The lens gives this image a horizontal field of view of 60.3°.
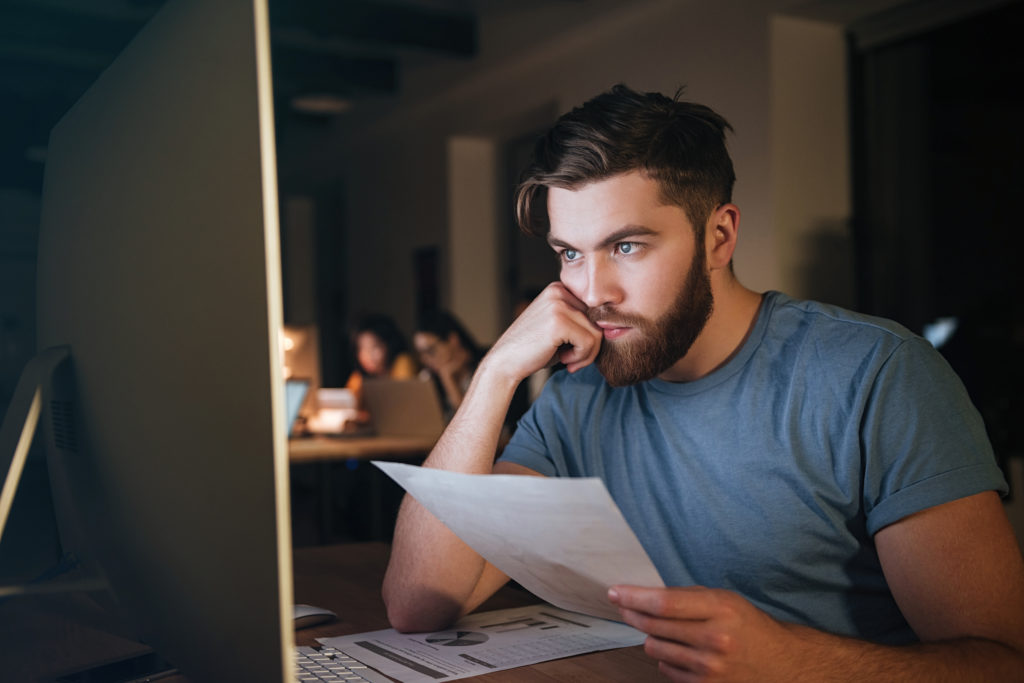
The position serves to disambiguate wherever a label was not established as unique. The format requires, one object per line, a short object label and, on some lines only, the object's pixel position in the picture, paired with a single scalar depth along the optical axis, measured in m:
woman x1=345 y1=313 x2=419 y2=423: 5.66
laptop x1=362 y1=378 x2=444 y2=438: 4.08
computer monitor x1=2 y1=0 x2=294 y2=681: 0.53
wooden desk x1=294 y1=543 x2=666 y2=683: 0.89
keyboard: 0.88
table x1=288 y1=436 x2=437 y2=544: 3.73
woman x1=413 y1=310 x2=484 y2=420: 5.18
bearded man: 0.93
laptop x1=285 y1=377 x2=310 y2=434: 3.90
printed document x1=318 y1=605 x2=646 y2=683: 0.92
